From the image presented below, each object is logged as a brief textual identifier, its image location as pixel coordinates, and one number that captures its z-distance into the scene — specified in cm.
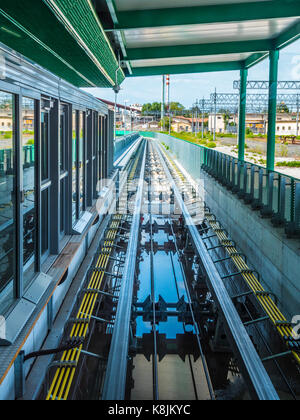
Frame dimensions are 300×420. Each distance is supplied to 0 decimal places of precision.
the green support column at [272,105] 1174
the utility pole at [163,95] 7679
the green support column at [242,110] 1531
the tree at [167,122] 9459
